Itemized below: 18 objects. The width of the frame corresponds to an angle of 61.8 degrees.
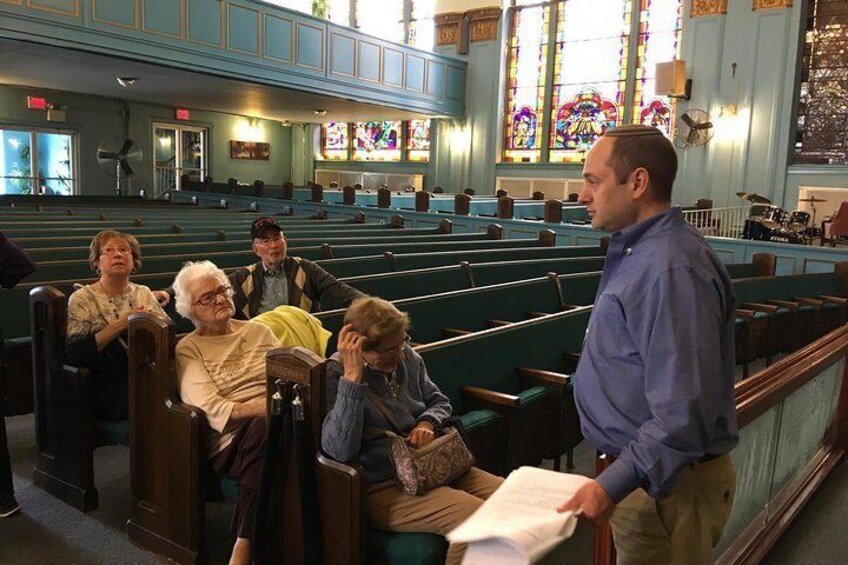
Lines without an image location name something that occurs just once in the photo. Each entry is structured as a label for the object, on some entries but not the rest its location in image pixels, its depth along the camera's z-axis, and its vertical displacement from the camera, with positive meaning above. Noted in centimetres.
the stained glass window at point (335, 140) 1945 +126
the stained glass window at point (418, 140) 1764 +121
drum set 905 -34
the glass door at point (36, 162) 1435 +30
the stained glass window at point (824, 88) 1159 +187
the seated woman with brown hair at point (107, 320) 295 -60
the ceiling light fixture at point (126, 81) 1220 +170
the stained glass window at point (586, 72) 1455 +255
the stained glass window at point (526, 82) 1562 +244
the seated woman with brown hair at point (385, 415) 199 -69
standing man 121 -30
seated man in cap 350 -49
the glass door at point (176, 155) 1688 +64
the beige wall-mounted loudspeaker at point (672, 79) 1263 +209
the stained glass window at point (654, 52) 1377 +283
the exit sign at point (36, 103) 1437 +149
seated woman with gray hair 243 -66
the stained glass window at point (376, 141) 1828 +122
